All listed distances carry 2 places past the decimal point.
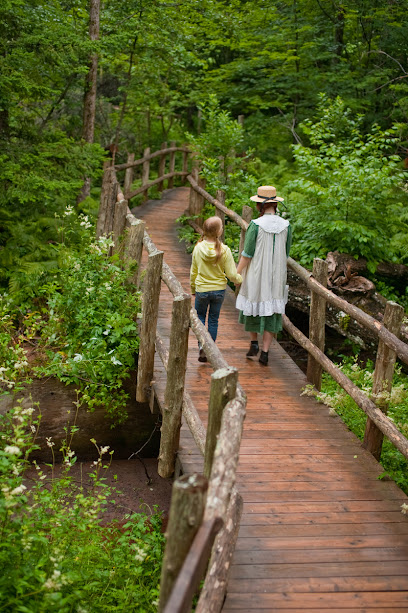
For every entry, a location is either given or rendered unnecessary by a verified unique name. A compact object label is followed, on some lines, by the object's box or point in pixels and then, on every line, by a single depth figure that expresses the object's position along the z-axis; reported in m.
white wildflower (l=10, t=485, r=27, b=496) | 3.30
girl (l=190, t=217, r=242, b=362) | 6.22
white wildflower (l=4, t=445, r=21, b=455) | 3.39
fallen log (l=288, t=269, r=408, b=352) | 9.29
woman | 6.27
